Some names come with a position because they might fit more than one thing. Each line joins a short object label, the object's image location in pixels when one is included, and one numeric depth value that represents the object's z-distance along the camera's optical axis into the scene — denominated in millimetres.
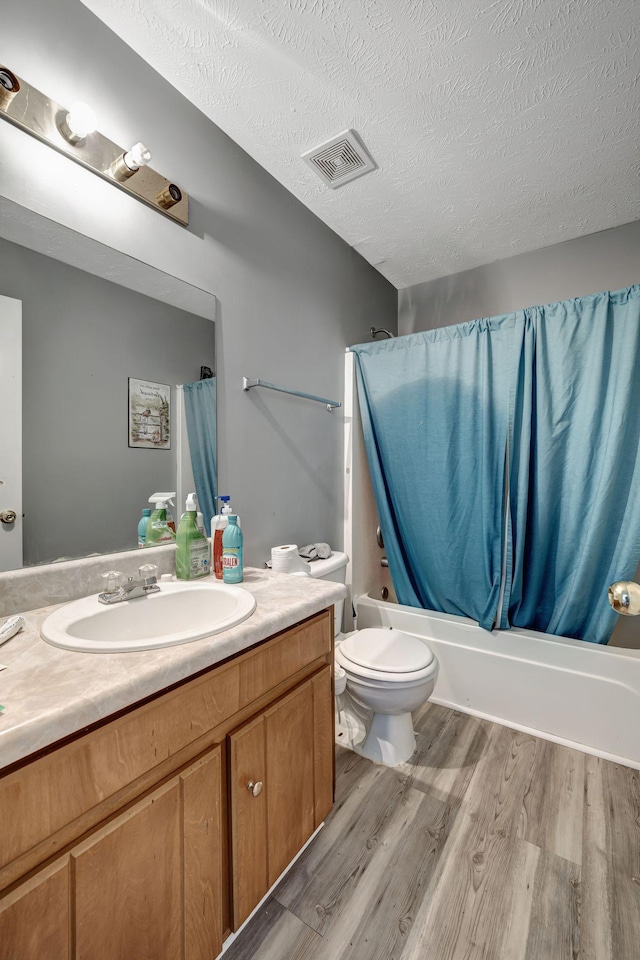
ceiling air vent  1522
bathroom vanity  572
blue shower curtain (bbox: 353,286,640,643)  1708
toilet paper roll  1576
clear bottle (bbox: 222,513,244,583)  1238
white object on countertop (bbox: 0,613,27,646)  801
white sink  790
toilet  1488
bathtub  1598
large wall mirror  993
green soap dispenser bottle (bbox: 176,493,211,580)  1255
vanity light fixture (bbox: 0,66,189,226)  970
